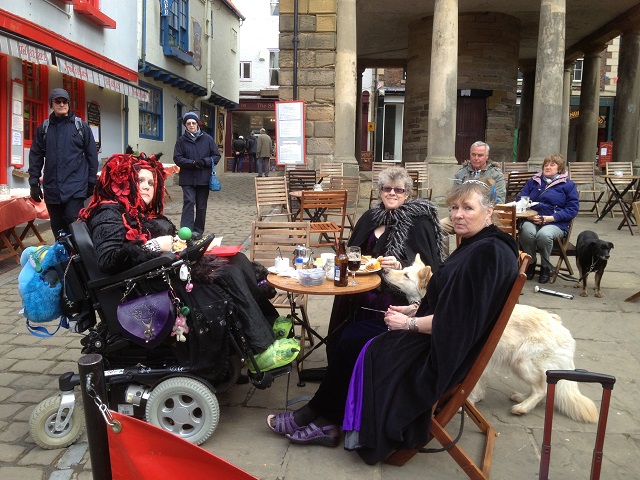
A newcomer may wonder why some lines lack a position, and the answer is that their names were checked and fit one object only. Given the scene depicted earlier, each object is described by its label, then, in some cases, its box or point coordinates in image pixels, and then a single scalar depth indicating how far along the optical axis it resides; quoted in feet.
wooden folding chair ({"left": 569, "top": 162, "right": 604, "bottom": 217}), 42.34
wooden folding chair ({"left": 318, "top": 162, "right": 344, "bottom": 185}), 39.75
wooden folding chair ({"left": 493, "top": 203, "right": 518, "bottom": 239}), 19.34
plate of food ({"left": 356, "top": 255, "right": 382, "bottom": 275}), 11.95
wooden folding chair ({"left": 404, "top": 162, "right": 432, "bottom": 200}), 41.33
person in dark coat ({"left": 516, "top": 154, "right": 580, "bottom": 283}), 21.65
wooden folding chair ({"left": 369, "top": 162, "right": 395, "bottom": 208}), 41.25
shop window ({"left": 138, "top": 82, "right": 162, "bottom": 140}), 59.11
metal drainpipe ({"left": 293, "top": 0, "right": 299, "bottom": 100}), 40.45
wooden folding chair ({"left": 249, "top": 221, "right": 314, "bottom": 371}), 16.02
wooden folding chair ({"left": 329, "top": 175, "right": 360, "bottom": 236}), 32.53
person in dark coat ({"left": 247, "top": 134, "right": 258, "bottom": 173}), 91.40
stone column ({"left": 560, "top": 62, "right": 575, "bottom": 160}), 68.03
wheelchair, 9.88
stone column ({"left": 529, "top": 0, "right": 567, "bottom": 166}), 41.04
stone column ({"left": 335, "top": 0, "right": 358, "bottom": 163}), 40.88
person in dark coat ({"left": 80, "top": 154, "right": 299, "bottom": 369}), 9.82
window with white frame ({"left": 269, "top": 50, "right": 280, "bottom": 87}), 102.63
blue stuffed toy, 9.90
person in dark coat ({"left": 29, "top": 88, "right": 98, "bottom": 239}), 21.42
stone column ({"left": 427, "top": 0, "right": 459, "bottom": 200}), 40.65
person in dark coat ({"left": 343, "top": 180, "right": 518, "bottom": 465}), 8.54
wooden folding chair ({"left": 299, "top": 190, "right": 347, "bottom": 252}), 26.48
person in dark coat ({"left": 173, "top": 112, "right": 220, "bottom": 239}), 27.24
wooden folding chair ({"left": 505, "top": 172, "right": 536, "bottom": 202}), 33.96
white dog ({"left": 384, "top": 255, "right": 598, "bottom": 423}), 11.23
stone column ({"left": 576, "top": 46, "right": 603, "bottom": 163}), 61.11
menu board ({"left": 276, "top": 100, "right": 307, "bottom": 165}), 37.68
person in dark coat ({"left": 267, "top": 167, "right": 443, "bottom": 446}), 11.34
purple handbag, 9.68
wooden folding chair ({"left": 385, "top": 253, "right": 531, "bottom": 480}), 8.36
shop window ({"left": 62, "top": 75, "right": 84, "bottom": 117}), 42.87
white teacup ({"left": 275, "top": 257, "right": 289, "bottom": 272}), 12.42
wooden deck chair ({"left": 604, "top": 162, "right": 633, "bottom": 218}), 42.84
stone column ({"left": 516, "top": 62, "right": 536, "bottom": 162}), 69.36
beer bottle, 11.21
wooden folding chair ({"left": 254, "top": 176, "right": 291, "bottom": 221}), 31.09
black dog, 19.44
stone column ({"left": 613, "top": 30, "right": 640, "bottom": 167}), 51.52
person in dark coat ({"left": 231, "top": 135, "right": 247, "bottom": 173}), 94.02
